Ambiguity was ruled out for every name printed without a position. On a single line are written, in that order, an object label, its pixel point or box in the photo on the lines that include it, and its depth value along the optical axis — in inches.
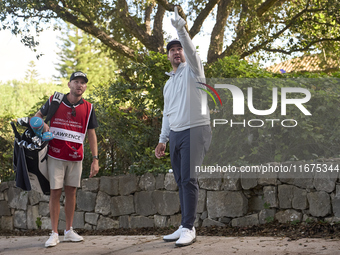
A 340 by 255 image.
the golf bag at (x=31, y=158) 162.1
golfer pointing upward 139.5
